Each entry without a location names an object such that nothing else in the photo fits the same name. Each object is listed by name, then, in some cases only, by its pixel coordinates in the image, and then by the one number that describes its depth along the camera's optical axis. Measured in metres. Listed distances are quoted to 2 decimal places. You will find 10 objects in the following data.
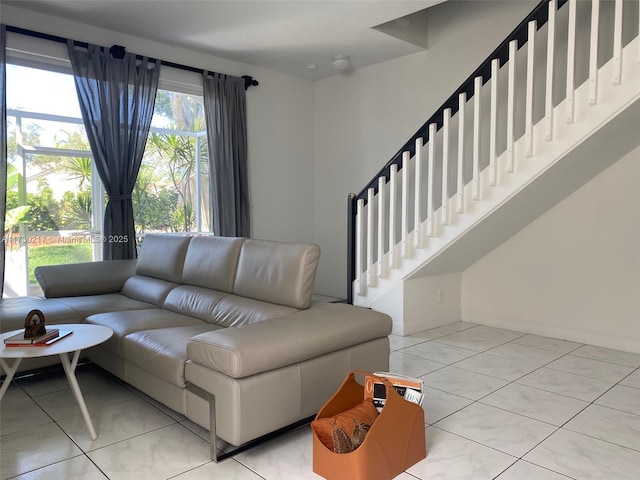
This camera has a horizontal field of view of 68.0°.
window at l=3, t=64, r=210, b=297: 3.90
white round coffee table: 2.18
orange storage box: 1.81
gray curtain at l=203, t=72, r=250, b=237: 4.90
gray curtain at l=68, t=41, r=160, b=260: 4.06
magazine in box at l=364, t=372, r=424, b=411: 2.10
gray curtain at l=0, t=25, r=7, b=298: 3.65
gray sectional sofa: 2.07
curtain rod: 3.75
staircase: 2.97
